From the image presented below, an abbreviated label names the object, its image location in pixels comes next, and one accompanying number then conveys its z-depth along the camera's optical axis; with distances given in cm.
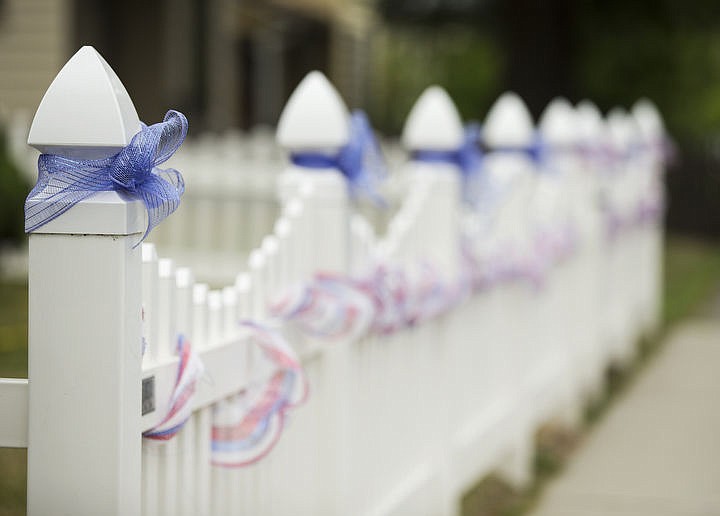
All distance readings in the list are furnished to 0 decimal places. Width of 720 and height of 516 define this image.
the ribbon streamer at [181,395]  548
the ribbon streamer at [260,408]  645
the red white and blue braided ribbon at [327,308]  725
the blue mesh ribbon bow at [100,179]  464
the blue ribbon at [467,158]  1059
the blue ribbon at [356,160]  789
